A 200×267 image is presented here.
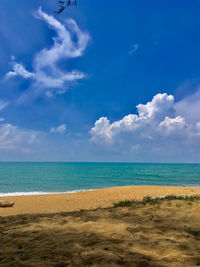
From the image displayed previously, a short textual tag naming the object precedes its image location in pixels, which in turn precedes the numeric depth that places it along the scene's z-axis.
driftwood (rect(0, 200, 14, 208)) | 12.41
